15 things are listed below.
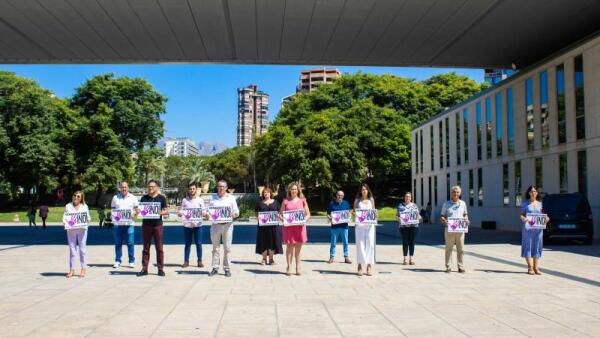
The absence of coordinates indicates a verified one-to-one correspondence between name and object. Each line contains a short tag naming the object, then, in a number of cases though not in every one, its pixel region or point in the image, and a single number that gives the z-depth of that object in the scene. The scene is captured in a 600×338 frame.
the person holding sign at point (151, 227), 11.28
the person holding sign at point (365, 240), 11.33
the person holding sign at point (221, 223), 11.12
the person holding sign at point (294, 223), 11.29
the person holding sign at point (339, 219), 13.91
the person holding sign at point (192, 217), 12.46
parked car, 19.45
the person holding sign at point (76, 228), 10.86
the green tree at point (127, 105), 58.34
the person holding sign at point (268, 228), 12.91
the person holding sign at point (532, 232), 11.57
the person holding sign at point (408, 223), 13.65
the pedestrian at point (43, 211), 32.84
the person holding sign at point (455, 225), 11.91
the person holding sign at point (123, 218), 12.31
